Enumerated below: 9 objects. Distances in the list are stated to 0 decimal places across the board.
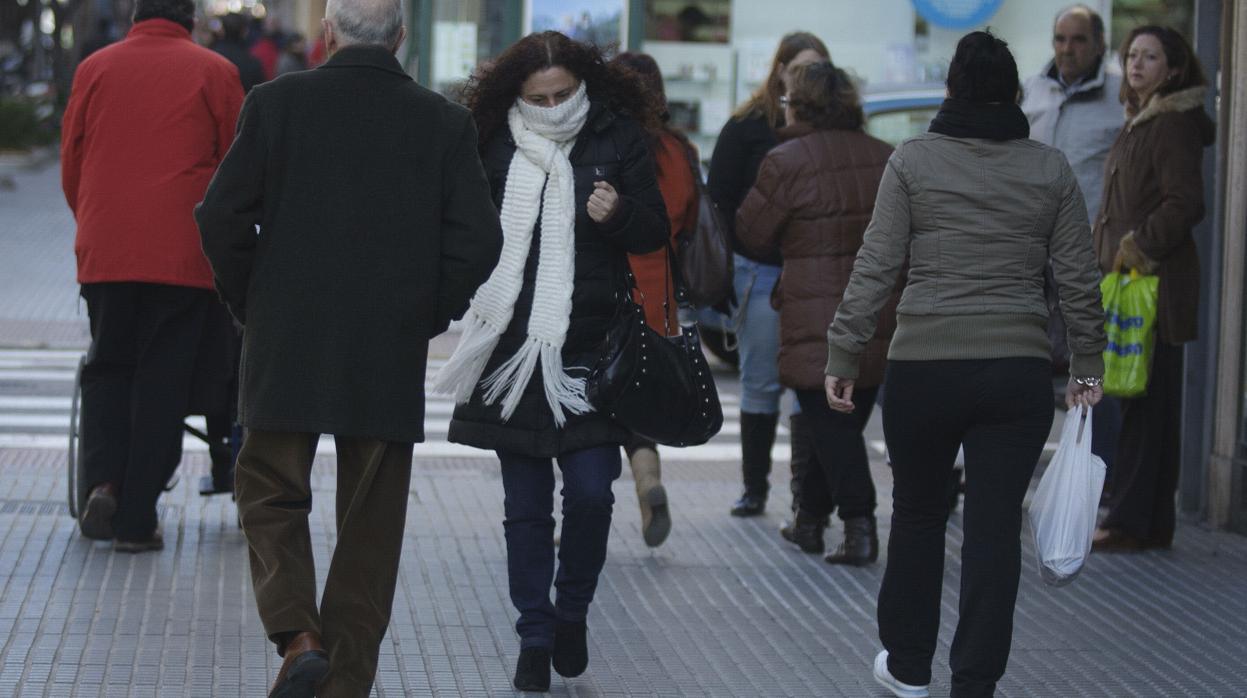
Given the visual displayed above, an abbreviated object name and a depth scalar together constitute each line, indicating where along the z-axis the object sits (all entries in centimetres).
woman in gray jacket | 945
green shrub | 5144
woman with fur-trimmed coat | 1370
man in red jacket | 1250
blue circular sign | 2756
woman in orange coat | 1107
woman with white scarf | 994
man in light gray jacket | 1512
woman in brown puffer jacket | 1303
